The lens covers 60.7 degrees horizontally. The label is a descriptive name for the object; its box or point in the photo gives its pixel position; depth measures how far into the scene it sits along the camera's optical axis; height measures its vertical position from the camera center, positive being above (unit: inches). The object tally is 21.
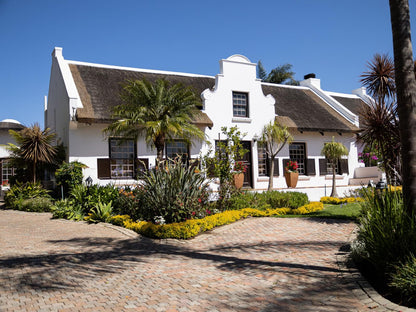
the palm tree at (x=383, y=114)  417.4 +63.4
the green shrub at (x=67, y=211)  474.3 -53.0
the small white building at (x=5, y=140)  809.5 +87.8
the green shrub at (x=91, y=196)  489.7 -34.0
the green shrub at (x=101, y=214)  448.8 -54.0
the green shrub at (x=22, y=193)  571.7 -33.6
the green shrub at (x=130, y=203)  433.4 -40.8
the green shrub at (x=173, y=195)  385.1 -27.2
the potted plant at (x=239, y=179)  661.3 -17.8
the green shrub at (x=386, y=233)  189.5 -37.1
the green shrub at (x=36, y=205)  542.9 -50.0
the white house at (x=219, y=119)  620.4 +104.3
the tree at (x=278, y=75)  1400.1 +376.0
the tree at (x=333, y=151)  656.4 +32.6
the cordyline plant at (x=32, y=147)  573.6 +42.6
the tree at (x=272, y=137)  690.8 +63.0
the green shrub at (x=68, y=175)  566.6 -5.2
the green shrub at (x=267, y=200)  484.7 -43.9
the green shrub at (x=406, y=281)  168.9 -55.3
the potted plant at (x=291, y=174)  730.2 -10.4
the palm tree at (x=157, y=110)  525.0 +92.8
